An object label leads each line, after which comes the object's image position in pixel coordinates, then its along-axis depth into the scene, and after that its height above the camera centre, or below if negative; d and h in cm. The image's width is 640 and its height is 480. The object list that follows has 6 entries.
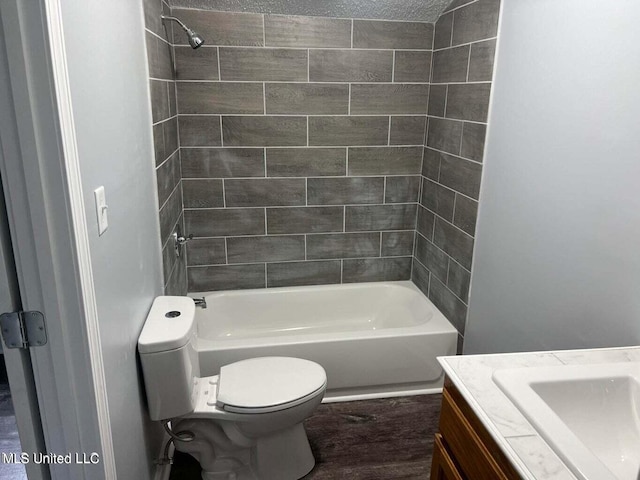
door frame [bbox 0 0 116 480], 91 -26
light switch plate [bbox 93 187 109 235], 121 -27
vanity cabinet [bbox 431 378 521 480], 110 -85
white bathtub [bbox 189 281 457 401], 245 -128
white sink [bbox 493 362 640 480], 119 -75
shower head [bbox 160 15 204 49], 228 +32
